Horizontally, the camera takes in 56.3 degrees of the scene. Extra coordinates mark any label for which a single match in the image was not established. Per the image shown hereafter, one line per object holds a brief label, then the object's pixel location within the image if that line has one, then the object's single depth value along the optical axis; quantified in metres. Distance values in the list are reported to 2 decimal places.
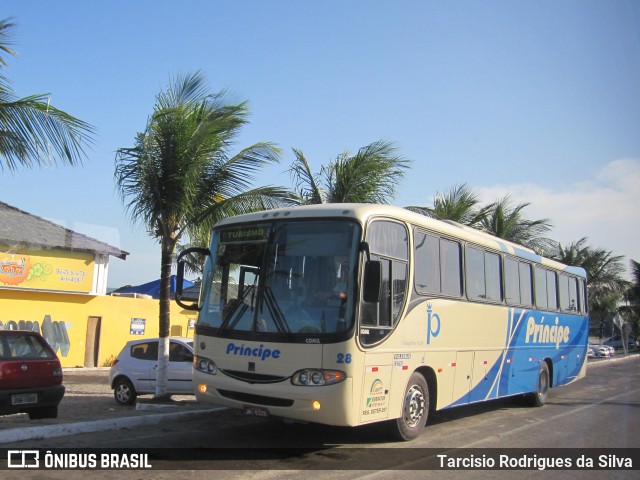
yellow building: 20.88
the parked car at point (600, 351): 42.34
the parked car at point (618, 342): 60.03
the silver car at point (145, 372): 12.99
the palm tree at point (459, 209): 18.94
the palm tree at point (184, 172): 12.03
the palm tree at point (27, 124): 8.63
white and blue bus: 7.44
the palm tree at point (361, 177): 15.14
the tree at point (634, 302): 48.94
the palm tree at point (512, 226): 21.98
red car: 9.16
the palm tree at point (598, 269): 33.62
